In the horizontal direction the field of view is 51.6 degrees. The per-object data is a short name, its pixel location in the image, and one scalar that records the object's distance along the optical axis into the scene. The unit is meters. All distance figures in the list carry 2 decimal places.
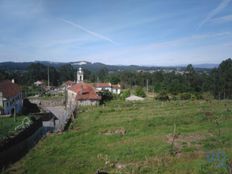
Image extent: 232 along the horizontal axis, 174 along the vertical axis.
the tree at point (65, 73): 100.88
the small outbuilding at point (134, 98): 43.56
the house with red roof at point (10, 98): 28.92
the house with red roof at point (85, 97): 38.28
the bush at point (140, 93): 47.89
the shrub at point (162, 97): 44.04
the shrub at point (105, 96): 43.77
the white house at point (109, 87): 60.91
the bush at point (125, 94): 45.36
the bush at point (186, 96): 44.69
